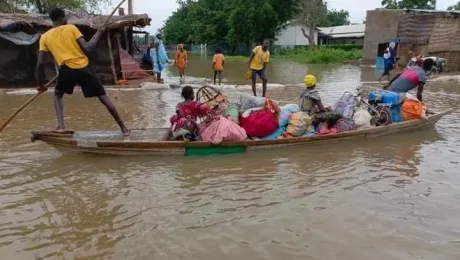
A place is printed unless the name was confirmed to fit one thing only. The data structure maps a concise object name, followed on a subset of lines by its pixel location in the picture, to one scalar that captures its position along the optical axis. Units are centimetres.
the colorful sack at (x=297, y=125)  629
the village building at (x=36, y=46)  1284
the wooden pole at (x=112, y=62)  1403
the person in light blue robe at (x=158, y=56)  1481
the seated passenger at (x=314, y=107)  663
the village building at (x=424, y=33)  2269
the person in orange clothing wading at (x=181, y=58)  1593
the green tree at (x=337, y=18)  7253
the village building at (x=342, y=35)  4967
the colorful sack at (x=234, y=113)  620
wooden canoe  559
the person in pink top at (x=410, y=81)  815
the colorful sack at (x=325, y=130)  651
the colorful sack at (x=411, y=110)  743
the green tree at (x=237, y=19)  4581
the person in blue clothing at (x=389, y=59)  1622
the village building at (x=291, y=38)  5490
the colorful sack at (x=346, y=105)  696
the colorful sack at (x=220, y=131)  575
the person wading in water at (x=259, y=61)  1098
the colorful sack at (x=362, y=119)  687
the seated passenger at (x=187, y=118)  583
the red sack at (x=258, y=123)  611
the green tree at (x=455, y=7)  5097
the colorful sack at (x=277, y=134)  625
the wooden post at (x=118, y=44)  1453
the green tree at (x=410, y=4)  4759
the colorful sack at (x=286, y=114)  639
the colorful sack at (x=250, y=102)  646
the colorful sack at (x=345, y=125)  671
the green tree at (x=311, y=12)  4428
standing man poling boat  549
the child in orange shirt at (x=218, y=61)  1550
